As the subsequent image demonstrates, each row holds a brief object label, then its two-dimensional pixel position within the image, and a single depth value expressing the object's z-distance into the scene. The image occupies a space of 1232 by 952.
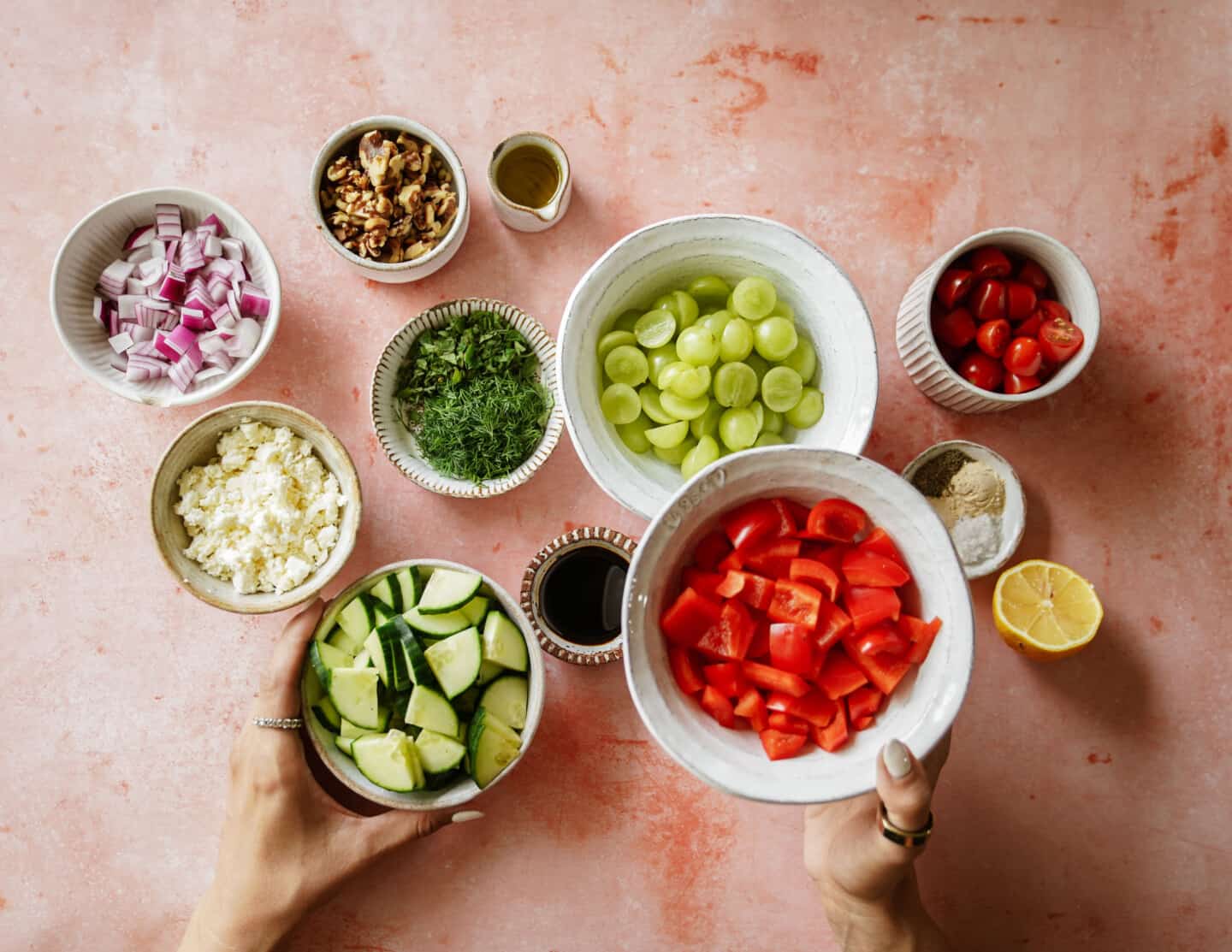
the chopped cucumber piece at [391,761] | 0.53
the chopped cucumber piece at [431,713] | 0.54
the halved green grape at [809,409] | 0.54
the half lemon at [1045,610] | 0.58
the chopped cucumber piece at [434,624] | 0.55
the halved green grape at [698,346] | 0.53
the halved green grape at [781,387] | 0.53
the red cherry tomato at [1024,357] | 0.56
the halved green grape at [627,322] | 0.56
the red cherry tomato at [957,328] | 0.58
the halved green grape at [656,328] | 0.55
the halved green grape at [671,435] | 0.54
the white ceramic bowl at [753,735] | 0.46
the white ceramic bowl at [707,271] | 0.52
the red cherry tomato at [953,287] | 0.57
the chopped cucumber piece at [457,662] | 0.54
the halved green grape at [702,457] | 0.54
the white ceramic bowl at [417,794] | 0.54
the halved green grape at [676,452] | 0.56
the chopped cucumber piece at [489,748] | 0.54
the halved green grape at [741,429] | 0.54
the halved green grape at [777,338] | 0.53
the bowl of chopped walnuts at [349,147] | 0.58
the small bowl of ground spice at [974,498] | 0.59
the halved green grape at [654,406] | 0.55
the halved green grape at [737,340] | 0.53
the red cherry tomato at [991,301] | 0.57
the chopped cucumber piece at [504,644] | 0.55
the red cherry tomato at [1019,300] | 0.57
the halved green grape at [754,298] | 0.53
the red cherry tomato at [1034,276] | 0.58
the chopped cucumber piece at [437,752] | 0.54
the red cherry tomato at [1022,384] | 0.57
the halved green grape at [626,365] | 0.54
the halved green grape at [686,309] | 0.55
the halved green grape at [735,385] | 0.53
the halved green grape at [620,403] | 0.55
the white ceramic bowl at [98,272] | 0.58
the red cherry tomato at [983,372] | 0.58
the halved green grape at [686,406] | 0.54
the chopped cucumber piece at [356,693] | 0.54
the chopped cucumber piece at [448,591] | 0.54
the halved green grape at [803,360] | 0.55
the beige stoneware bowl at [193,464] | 0.55
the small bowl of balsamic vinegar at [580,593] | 0.58
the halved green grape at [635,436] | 0.56
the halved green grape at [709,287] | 0.55
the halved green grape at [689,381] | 0.53
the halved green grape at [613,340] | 0.55
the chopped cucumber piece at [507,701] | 0.56
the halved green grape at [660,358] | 0.55
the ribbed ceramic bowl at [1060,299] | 0.56
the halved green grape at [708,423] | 0.55
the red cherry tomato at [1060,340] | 0.56
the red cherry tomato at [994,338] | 0.57
